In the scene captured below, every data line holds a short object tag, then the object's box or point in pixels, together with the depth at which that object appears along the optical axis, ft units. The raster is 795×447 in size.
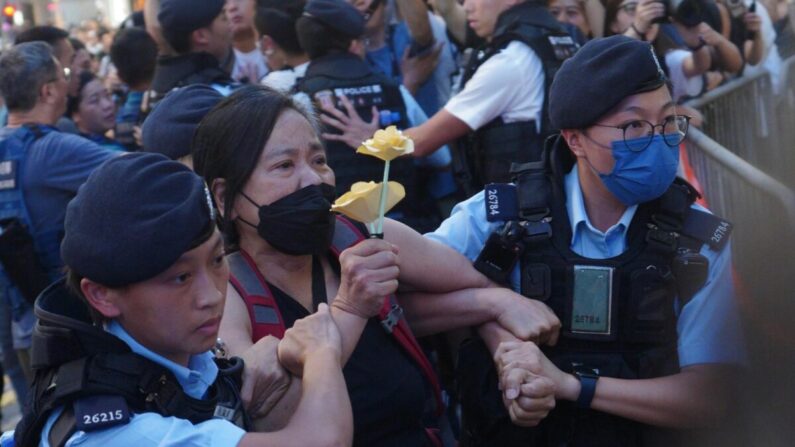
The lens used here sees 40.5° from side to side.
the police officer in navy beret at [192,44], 18.38
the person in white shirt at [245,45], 23.25
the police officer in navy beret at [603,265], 9.56
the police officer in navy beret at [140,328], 6.90
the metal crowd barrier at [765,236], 4.04
